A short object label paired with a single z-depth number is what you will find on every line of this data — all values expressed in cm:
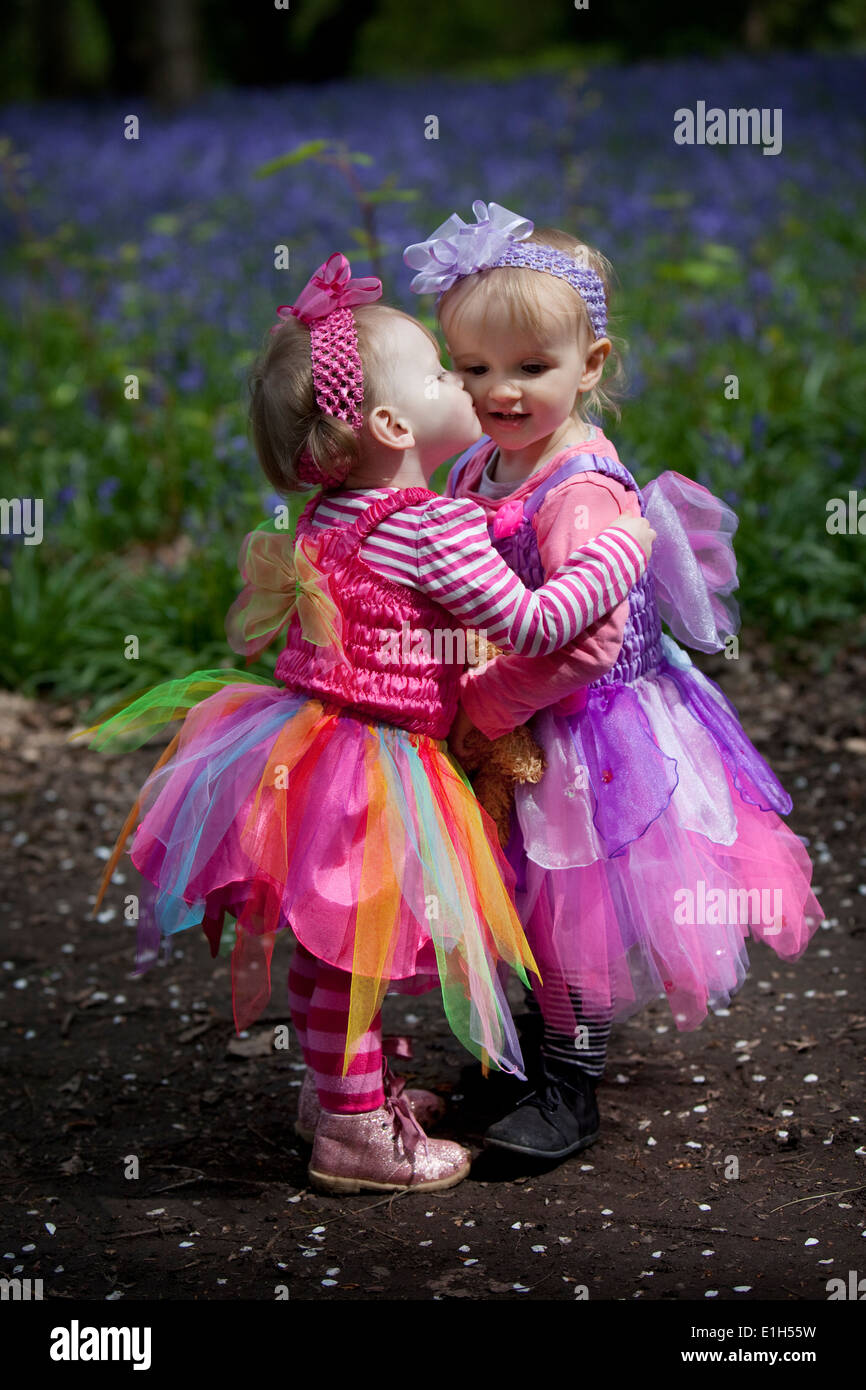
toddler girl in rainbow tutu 204
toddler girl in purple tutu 210
